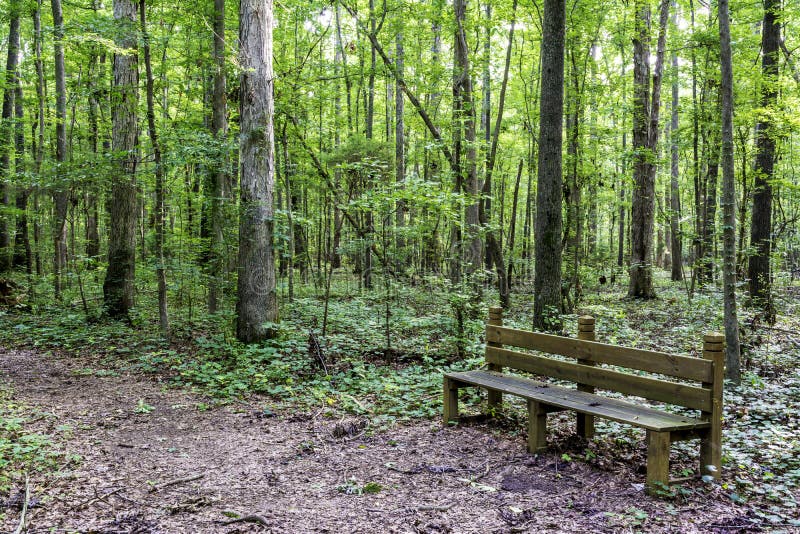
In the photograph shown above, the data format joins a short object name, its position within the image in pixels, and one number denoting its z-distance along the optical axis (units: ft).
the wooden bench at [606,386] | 12.14
